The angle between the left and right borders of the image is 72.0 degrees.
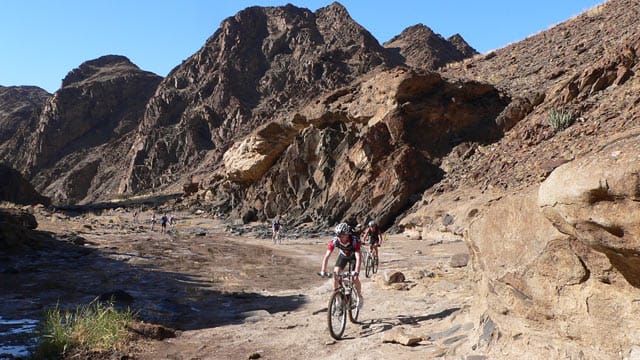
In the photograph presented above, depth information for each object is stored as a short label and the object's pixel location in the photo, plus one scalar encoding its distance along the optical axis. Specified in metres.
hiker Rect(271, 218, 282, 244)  29.66
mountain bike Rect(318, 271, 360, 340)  7.32
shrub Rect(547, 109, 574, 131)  24.81
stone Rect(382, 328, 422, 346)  6.63
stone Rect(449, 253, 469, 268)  13.27
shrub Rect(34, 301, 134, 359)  6.85
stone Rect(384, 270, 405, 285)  11.91
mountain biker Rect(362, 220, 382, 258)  13.95
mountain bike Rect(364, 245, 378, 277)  14.09
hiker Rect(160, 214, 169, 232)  34.84
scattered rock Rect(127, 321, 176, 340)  7.98
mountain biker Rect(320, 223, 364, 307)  7.80
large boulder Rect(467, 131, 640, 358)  3.53
